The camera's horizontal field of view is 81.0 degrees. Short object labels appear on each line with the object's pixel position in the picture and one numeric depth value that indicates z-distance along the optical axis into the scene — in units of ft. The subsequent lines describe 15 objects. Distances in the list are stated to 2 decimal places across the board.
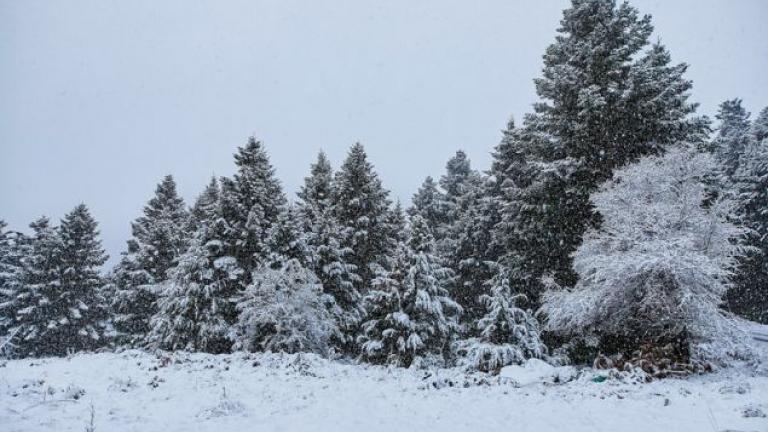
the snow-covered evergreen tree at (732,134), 116.67
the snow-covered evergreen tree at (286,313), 61.41
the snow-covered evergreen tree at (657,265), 42.50
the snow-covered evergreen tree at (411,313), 58.95
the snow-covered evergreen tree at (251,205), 76.95
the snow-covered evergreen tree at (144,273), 101.55
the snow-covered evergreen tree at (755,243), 96.17
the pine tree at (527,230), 63.21
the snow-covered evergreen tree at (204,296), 71.87
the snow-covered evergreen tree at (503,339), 49.48
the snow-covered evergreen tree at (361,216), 84.58
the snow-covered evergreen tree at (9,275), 109.81
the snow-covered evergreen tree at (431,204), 132.94
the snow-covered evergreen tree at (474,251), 86.69
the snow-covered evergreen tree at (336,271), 76.54
